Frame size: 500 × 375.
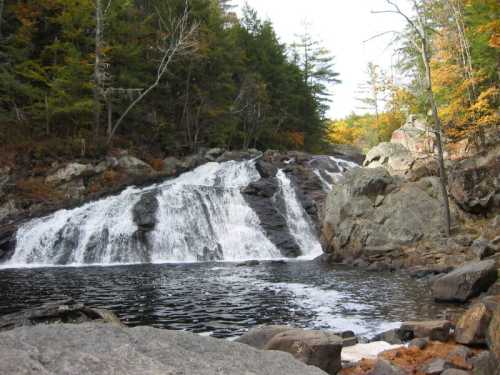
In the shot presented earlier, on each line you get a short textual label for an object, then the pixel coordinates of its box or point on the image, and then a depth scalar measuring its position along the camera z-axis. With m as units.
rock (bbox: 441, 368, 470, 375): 5.47
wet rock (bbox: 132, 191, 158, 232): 21.89
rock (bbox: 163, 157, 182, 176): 31.00
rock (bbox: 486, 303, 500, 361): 5.35
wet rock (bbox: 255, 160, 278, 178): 29.18
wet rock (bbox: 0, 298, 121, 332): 7.87
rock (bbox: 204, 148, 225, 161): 33.66
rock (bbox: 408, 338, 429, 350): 7.16
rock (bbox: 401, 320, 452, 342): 7.57
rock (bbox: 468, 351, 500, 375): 5.21
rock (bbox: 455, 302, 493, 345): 6.98
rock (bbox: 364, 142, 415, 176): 27.80
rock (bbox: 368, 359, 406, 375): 5.66
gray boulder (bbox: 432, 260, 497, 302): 10.51
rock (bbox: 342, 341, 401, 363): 6.97
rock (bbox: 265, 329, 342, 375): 6.02
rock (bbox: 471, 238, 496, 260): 14.20
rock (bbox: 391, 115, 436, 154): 30.27
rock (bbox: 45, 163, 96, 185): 25.70
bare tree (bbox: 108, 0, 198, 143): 29.50
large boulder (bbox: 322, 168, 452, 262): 19.12
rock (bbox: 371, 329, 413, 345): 7.87
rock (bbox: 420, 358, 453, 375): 5.84
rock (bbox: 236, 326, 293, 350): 7.06
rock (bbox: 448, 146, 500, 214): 19.12
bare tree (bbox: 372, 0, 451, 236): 18.42
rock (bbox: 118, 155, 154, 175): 29.16
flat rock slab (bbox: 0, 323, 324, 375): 2.77
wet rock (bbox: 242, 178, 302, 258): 22.59
